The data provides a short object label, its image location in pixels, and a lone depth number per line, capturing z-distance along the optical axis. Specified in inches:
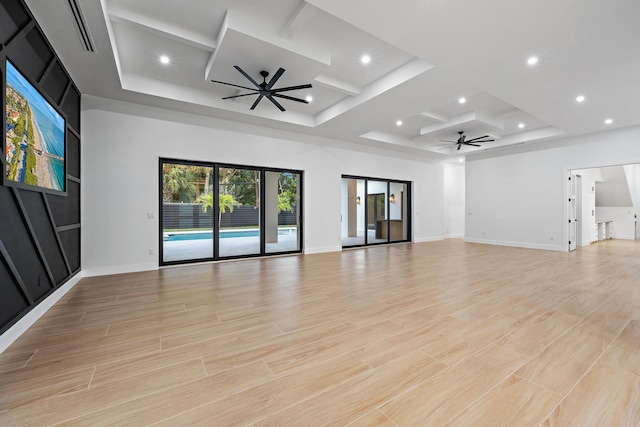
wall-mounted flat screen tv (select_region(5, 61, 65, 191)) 96.7
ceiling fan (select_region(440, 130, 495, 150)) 299.5
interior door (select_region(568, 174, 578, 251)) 304.5
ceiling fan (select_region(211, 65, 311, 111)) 162.5
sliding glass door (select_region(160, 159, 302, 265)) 225.8
